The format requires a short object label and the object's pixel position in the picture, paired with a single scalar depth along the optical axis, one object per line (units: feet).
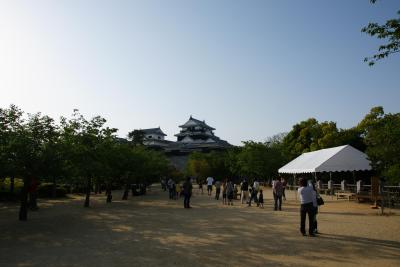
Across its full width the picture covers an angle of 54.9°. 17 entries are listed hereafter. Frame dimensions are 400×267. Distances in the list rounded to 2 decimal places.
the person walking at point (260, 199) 67.55
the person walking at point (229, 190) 74.85
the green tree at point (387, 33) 31.01
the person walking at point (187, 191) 66.64
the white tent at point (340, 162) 79.61
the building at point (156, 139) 265.54
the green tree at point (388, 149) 46.32
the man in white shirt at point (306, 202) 35.29
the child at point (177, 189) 96.53
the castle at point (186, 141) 254.96
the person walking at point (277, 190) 59.41
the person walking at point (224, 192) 75.83
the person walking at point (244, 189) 73.04
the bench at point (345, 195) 75.90
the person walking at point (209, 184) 105.50
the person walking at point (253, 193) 71.05
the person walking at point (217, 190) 89.35
